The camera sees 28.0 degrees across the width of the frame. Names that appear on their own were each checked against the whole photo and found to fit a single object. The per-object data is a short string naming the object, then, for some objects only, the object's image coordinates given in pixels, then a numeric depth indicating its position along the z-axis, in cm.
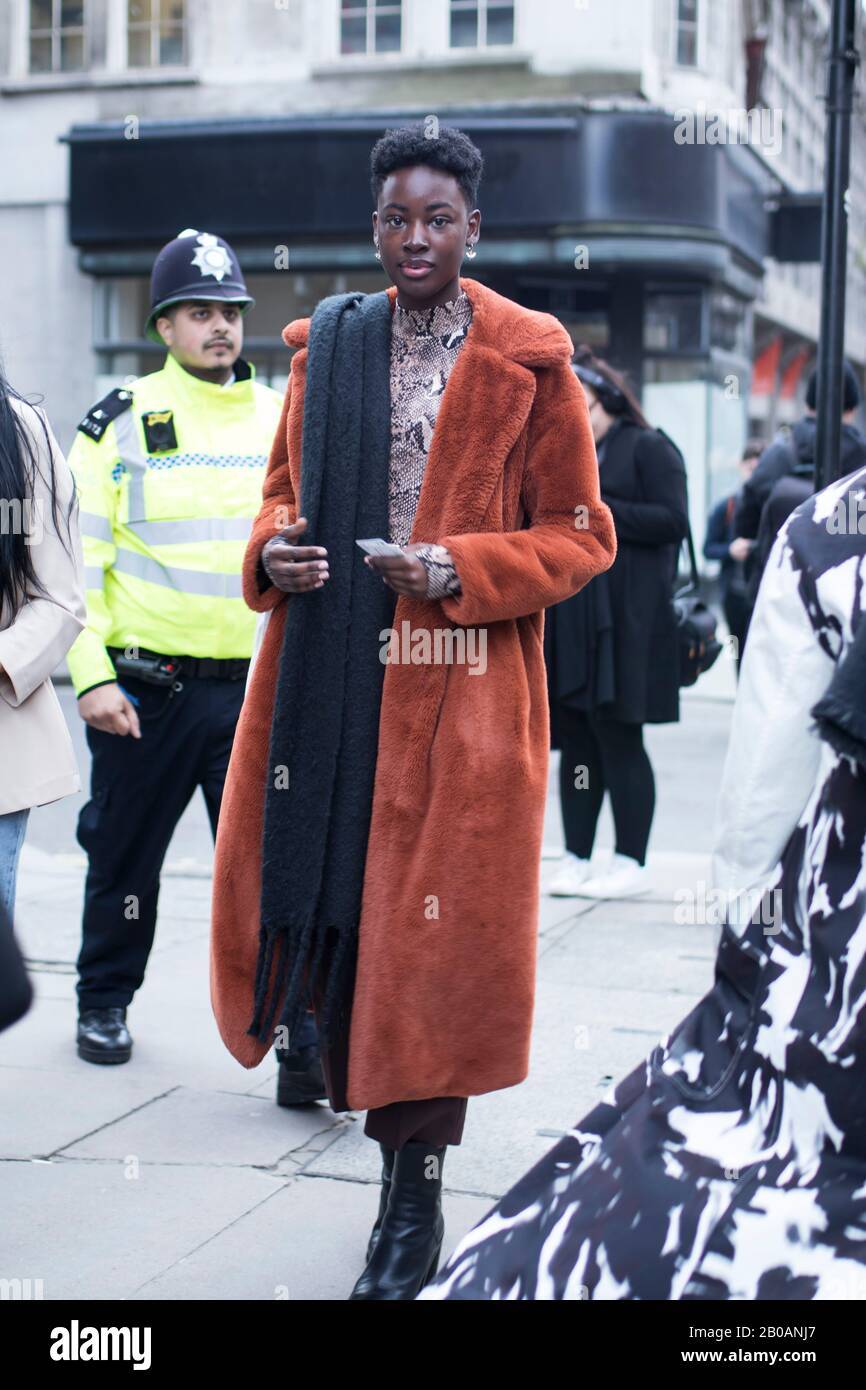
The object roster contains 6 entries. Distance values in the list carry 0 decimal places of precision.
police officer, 439
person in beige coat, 328
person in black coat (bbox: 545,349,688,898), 629
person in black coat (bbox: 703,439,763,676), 981
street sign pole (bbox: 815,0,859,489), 583
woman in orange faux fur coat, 297
